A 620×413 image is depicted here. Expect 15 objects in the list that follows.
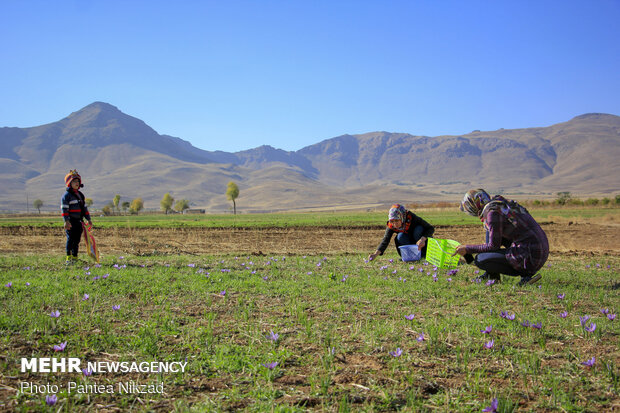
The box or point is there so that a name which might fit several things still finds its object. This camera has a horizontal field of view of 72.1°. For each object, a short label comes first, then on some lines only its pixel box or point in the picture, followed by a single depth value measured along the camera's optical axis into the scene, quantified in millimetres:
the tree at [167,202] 115694
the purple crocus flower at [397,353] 4152
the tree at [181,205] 130000
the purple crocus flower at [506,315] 5272
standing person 10633
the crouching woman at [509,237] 7289
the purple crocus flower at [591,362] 3945
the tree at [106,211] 89850
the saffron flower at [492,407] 3237
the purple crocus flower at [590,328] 4715
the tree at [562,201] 70250
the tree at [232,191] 113188
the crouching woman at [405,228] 9812
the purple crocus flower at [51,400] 3322
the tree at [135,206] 110638
